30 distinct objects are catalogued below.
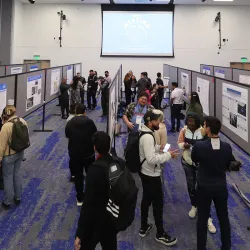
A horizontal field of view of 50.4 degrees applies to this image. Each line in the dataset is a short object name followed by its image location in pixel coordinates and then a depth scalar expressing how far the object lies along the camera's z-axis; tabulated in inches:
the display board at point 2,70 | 301.2
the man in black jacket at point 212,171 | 87.7
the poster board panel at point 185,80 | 245.8
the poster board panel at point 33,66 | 374.8
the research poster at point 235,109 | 112.0
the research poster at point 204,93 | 169.5
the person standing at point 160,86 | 351.2
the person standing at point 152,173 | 96.6
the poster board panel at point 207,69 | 396.2
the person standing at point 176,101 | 251.4
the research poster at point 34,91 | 205.3
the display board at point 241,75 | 281.6
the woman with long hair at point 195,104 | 161.3
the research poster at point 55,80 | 282.4
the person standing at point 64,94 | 292.8
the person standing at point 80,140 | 125.0
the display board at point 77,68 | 449.7
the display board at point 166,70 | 430.2
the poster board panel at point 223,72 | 325.2
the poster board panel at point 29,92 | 186.2
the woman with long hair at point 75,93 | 294.5
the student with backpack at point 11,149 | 124.0
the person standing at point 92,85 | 350.0
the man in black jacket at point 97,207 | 65.3
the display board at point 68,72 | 355.5
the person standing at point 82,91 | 337.6
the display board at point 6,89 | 154.6
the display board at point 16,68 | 311.3
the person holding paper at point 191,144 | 114.7
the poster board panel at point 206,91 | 159.0
